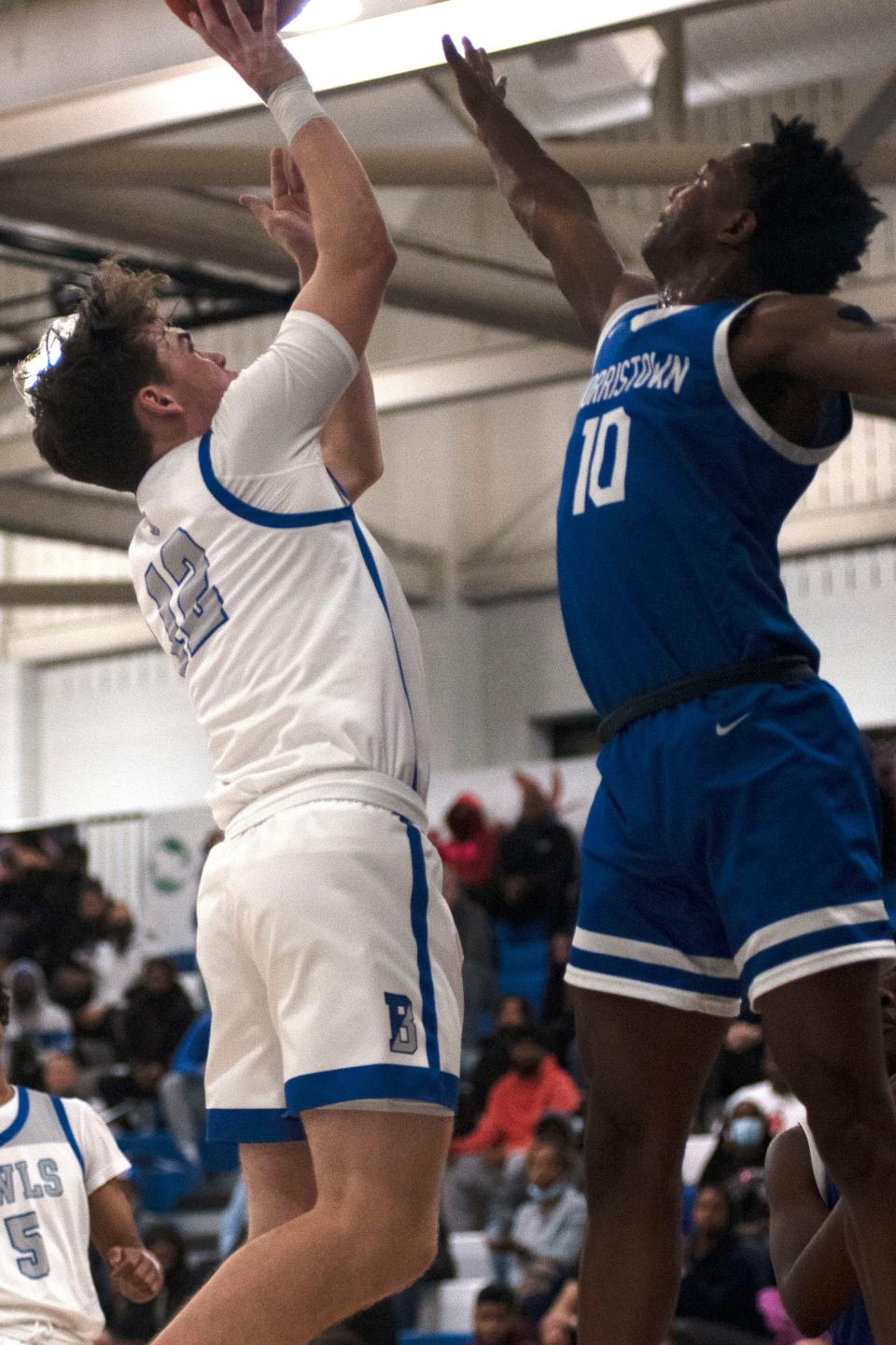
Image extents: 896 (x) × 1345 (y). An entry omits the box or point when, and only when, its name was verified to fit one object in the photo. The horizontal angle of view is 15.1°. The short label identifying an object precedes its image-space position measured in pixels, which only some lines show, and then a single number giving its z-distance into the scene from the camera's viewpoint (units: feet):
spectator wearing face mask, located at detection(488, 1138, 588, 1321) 56.99
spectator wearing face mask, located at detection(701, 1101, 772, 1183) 57.58
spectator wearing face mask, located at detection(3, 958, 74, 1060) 85.35
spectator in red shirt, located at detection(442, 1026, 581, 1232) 66.74
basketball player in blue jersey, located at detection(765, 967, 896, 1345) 19.59
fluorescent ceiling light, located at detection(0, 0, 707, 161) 39.65
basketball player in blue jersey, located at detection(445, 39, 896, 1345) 17.65
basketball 22.51
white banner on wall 83.72
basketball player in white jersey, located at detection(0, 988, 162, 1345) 30.05
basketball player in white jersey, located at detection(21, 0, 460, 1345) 17.50
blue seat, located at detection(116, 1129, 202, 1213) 77.72
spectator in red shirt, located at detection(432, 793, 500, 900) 78.98
